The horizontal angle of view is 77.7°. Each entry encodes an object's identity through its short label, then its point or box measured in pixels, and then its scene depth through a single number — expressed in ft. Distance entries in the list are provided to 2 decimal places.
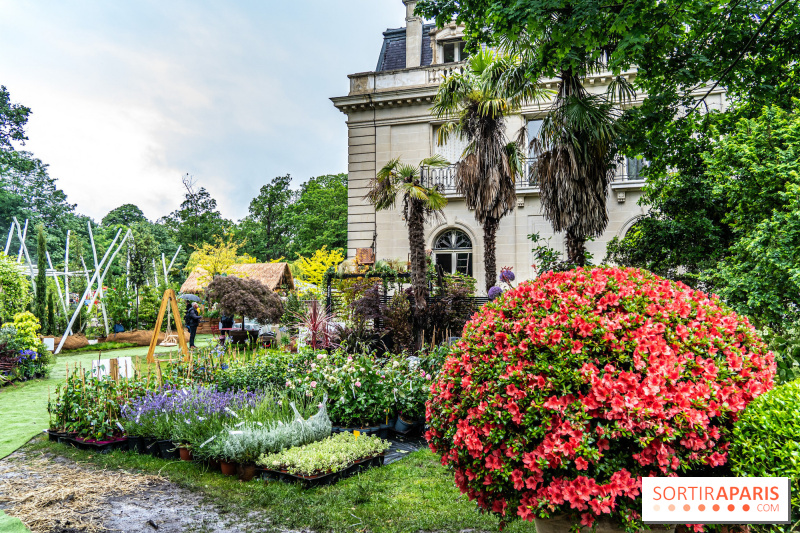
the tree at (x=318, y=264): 93.32
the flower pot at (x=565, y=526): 8.69
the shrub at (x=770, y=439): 7.75
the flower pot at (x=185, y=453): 19.20
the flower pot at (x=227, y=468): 17.80
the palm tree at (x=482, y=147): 42.04
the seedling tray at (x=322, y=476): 16.16
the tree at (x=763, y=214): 21.48
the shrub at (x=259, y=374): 25.83
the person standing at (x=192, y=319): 55.38
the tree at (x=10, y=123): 110.22
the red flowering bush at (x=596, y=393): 8.16
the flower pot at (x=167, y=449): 19.75
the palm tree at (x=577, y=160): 30.71
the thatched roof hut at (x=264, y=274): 95.57
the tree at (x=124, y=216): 195.31
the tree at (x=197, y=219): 167.73
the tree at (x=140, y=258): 69.46
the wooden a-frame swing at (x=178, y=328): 26.43
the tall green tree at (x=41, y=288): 55.57
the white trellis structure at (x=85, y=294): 54.85
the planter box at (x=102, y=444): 20.75
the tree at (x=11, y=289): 46.55
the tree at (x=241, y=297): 54.54
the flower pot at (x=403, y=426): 22.09
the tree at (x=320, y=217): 137.69
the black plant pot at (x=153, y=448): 20.06
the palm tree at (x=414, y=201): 36.52
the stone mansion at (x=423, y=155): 61.82
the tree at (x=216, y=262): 96.32
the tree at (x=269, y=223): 161.07
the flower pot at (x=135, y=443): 20.48
